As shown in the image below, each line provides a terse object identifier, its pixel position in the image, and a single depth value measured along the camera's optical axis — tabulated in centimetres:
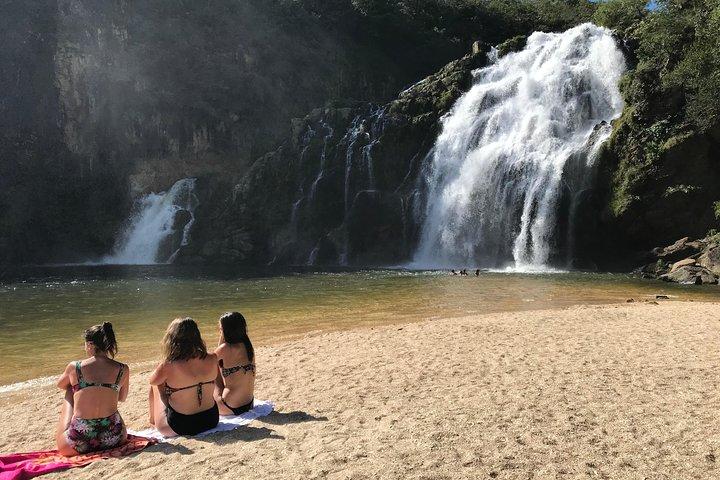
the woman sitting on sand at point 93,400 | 494
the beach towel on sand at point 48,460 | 454
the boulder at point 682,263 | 2217
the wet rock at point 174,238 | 4281
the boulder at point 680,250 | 2388
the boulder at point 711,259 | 2104
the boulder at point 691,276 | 2036
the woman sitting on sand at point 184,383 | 513
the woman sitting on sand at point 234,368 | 575
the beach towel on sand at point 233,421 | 525
